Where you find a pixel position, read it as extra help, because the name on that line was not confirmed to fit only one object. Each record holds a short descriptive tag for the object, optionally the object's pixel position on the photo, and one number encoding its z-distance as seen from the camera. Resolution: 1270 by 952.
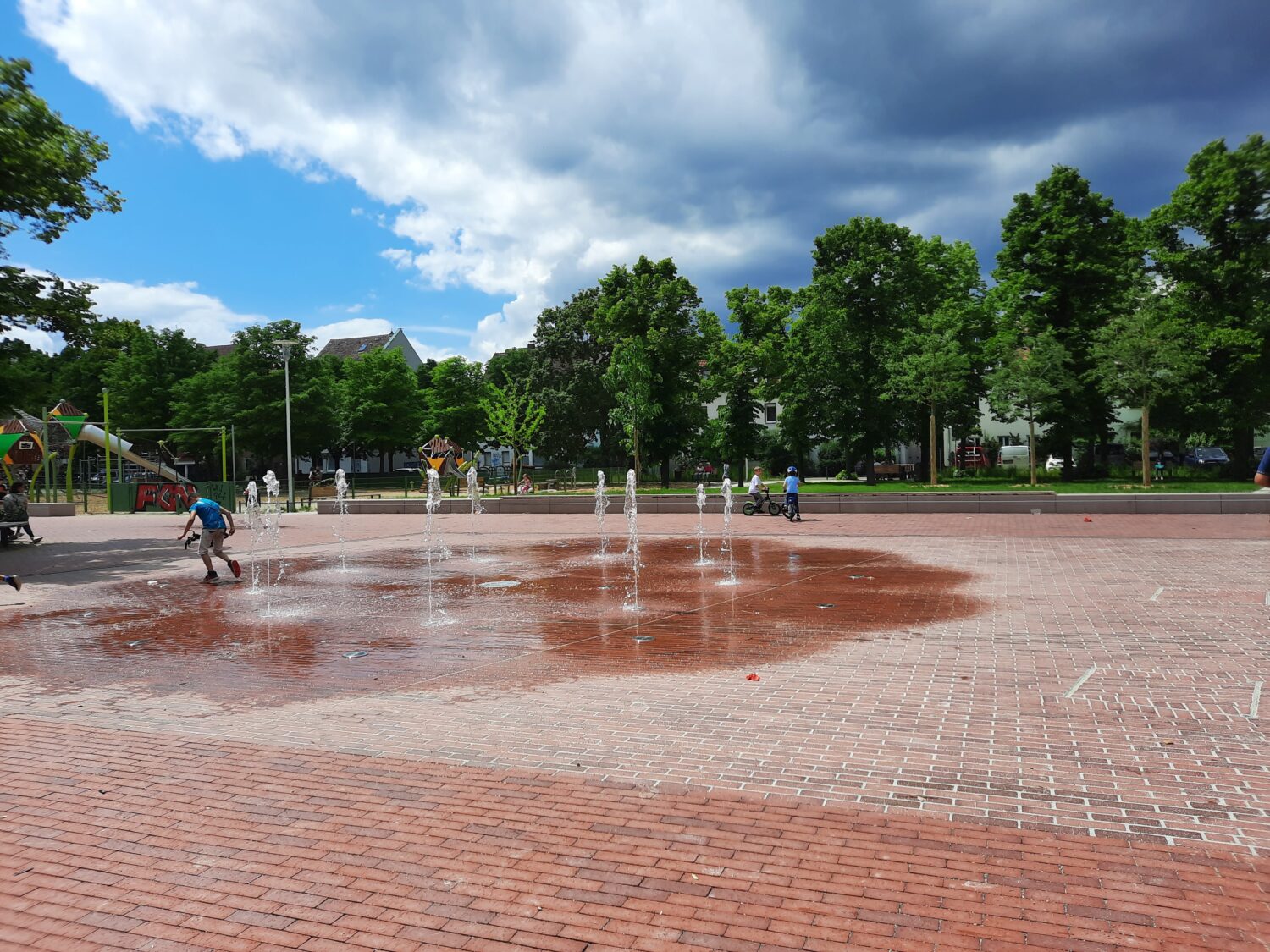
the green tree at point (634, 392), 42.22
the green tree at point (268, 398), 56.03
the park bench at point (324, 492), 46.31
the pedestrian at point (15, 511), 21.73
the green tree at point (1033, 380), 34.72
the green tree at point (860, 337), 39.94
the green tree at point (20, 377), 19.75
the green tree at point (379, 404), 61.16
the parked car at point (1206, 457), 50.12
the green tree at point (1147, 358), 31.58
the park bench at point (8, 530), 21.66
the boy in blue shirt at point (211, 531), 14.55
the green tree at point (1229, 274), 33.97
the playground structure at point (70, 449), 34.50
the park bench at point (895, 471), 48.53
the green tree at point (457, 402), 67.31
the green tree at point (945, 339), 36.41
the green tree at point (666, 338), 43.88
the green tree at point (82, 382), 69.00
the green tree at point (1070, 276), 38.22
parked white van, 56.31
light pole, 37.19
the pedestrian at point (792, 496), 24.41
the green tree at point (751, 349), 45.97
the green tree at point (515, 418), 54.31
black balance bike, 27.03
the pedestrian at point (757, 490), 27.16
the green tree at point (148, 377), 65.19
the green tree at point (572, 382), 58.88
